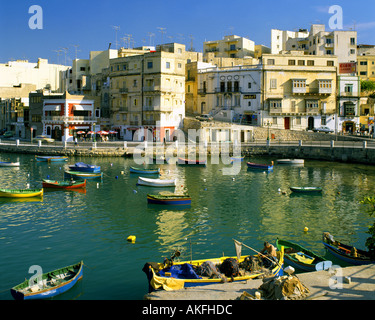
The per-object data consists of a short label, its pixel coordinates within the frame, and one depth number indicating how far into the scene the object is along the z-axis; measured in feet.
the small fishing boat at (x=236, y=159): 186.70
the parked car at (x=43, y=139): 222.69
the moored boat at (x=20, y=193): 108.68
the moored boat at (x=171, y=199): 103.45
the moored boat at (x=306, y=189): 120.47
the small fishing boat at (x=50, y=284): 51.75
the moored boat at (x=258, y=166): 161.90
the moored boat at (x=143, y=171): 150.00
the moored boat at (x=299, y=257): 62.44
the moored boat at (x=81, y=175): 140.97
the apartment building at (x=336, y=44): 272.10
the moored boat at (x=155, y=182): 128.57
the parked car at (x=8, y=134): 274.71
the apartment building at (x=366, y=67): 277.64
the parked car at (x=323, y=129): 222.28
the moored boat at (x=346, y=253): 62.69
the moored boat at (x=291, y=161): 179.42
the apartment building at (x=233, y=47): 298.97
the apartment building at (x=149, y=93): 223.10
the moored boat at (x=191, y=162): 172.96
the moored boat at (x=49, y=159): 180.65
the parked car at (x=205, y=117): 231.63
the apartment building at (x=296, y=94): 230.89
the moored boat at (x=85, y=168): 148.15
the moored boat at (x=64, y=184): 122.62
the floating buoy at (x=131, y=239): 75.79
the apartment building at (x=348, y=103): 233.14
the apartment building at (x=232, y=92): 235.61
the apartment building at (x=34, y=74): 330.54
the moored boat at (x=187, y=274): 50.83
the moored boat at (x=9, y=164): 166.00
